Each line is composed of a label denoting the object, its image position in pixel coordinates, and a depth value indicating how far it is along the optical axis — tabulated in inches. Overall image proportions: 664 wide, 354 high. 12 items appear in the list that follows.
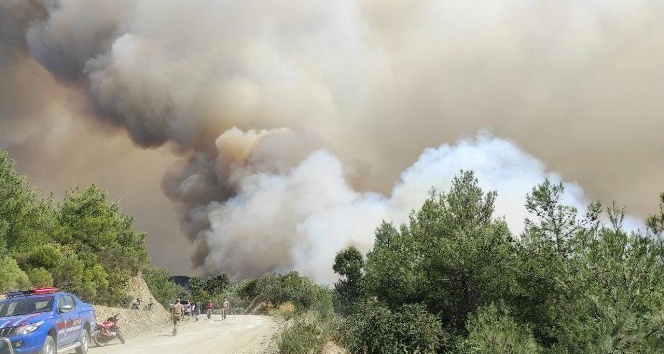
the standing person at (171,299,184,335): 1065.6
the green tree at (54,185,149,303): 1555.1
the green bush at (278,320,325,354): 683.4
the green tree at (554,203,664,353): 473.7
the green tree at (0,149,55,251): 1176.2
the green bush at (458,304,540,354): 592.4
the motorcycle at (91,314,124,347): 833.5
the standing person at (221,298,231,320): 1796.8
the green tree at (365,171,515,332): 969.5
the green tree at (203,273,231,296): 5174.2
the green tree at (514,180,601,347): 896.9
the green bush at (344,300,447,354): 906.1
